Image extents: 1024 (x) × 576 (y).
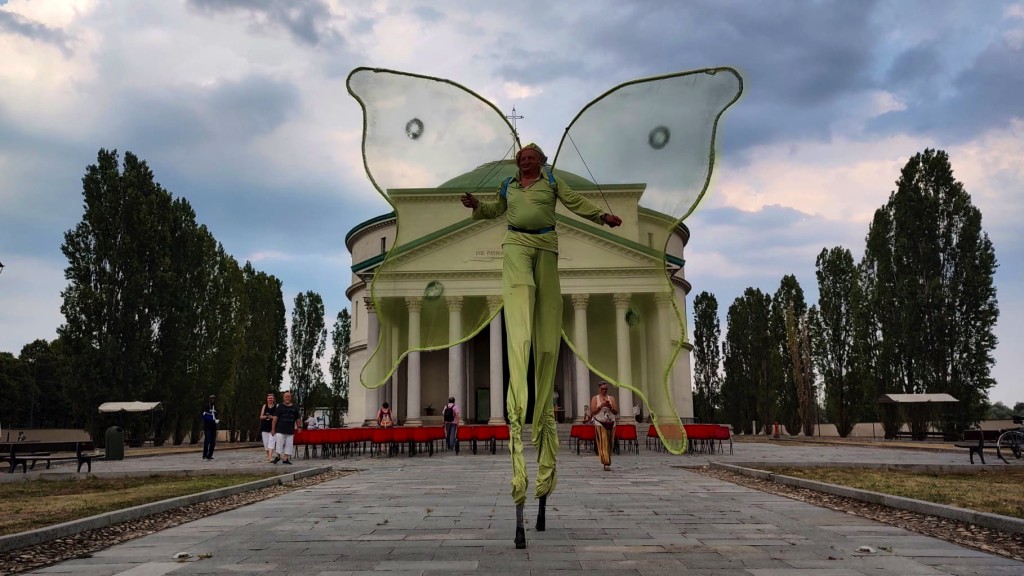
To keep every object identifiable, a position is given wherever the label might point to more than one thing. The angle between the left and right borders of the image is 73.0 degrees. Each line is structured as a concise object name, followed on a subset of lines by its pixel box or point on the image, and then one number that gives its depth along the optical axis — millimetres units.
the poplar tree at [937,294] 38812
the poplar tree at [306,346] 63312
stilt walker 5215
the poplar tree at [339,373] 71250
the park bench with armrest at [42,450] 16203
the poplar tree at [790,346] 53688
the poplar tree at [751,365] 56188
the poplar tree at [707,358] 65688
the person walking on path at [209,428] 22688
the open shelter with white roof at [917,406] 36969
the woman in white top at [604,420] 16661
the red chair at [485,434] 24422
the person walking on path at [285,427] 19844
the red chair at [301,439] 23000
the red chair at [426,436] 23156
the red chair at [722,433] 23820
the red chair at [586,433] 23922
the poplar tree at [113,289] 35625
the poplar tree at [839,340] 49438
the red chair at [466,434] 24447
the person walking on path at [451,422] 25391
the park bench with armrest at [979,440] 17172
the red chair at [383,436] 23047
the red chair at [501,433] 24056
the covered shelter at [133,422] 33625
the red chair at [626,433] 23953
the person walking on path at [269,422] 20156
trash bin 23383
